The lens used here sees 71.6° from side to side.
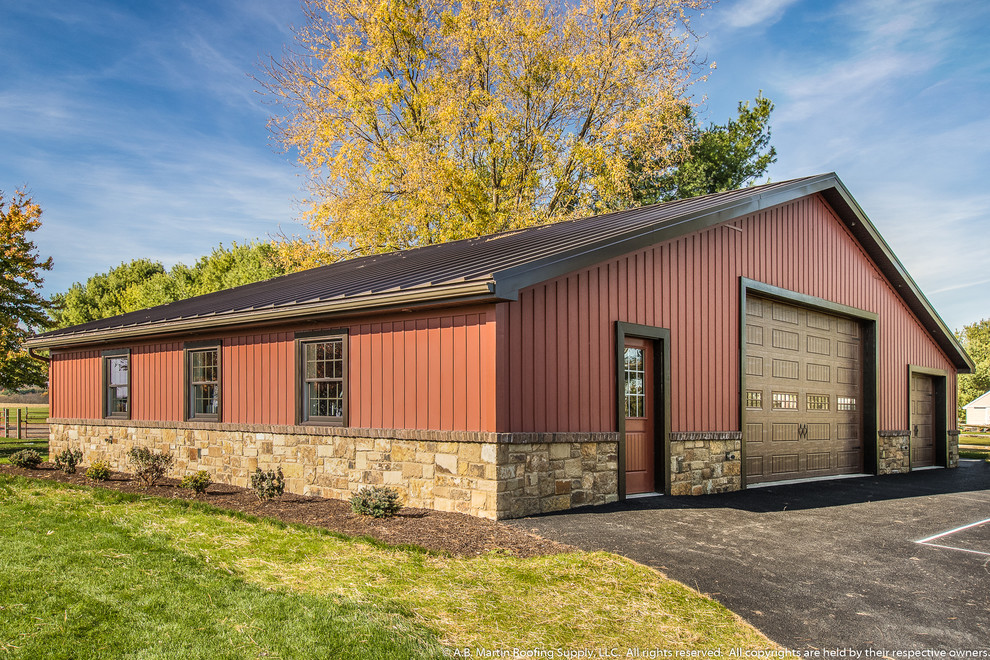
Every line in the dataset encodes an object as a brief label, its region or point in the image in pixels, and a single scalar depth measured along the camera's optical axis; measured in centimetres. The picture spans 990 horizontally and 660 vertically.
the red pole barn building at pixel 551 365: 821
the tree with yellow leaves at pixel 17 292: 2225
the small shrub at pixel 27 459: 1396
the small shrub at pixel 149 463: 1146
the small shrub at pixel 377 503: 792
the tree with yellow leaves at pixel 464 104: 2220
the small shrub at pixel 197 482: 1027
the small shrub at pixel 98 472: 1191
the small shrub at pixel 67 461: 1330
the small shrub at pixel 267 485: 959
